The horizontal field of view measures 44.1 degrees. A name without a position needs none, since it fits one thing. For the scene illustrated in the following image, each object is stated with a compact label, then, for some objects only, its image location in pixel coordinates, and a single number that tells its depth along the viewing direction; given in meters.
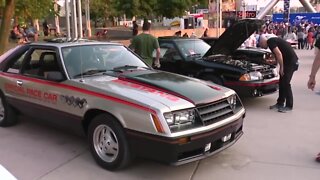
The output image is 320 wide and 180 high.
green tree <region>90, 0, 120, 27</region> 63.64
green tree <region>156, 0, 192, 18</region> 32.94
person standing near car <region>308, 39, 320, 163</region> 4.89
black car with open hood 7.74
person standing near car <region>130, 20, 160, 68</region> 8.25
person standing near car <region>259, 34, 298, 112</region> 7.64
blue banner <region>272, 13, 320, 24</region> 37.50
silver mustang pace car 4.15
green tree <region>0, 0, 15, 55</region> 16.39
